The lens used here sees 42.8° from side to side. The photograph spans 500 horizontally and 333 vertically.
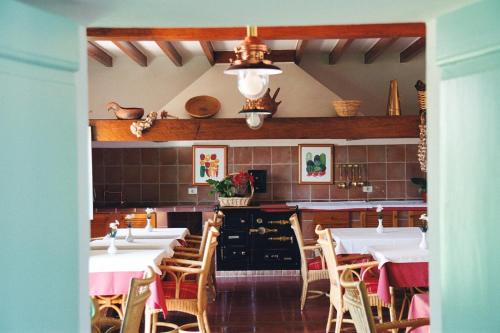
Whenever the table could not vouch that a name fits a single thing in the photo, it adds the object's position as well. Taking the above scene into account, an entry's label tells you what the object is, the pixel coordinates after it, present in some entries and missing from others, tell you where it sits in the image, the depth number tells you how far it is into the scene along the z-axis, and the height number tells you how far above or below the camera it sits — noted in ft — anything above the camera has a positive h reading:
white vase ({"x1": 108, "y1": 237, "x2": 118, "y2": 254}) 17.51 -2.33
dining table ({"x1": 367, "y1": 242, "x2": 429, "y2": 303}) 16.22 -2.86
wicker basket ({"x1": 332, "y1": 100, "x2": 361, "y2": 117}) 26.94 +2.28
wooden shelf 26.94 +1.42
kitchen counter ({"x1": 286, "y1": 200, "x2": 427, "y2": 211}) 28.45 -2.02
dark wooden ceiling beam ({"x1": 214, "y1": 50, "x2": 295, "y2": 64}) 29.14 +4.87
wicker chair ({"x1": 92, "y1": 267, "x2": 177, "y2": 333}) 10.46 -2.40
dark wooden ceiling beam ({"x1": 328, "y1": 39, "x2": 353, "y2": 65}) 25.90 +4.82
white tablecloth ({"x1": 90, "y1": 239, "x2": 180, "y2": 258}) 18.99 -2.50
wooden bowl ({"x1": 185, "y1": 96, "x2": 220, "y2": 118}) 27.66 +2.47
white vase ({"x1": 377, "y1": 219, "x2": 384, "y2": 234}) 21.26 -2.29
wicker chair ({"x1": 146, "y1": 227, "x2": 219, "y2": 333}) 16.69 -3.49
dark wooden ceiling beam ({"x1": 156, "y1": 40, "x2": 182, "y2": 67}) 24.98 +4.68
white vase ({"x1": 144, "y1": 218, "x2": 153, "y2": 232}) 23.18 -2.32
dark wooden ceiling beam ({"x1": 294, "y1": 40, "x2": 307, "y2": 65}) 25.71 +4.74
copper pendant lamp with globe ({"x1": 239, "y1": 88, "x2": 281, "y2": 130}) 21.88 +2.23
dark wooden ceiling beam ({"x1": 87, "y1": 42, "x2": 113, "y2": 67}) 26.43 +4.80
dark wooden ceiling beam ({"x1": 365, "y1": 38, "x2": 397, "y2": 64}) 26.16 +4.88
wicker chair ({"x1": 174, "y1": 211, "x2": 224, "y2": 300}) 20.31 -2.88
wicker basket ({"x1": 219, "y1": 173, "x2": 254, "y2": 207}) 28.32 -1.73
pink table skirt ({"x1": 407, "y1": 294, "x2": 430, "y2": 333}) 12.56 -3.00
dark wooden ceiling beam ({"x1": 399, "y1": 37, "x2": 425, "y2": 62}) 26.45 +4.87
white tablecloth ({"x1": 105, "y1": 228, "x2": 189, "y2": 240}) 21.86 -2.49
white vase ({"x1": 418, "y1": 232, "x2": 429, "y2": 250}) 17.30 -2.26
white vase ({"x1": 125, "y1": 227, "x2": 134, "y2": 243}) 20.40 -2.37
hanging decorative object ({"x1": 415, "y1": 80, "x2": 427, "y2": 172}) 24.97 +1.47
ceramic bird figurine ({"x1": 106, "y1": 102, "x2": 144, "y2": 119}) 27.02 +2.19
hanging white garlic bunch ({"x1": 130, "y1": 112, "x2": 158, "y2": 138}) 26.66 +1.61
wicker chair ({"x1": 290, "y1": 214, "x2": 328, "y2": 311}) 20.98 -3.56
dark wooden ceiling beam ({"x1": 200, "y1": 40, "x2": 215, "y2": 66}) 24.74 +4.58
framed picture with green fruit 31.37 -0.13
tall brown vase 27.99 +2.59
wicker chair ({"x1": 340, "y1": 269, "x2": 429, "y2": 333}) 10.15 -2.47
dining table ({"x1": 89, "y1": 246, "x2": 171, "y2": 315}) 15.31 -2.72
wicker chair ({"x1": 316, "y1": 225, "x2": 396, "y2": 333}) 17.06 -3.31
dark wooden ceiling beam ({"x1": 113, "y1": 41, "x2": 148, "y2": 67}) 24.78 +4.71
